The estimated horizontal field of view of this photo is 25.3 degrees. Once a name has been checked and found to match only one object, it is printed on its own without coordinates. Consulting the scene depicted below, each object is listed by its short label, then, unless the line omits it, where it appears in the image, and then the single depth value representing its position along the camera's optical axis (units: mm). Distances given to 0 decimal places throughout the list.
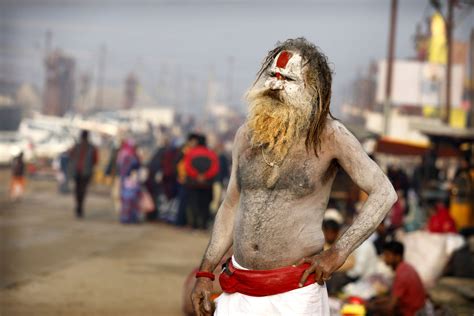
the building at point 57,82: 70750
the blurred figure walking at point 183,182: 18750
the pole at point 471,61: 27709
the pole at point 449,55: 28781
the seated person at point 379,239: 12617
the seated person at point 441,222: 12484
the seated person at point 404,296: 8625
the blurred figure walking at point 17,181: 23328
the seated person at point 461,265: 11969
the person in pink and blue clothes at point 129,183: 19719
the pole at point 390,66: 34812
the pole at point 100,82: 103438
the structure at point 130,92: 110750
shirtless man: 4273
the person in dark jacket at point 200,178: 18453
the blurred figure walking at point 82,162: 19906
